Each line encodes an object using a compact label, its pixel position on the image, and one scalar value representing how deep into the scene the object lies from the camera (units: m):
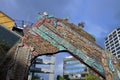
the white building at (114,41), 50.04
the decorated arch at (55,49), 4.83
